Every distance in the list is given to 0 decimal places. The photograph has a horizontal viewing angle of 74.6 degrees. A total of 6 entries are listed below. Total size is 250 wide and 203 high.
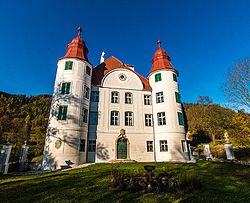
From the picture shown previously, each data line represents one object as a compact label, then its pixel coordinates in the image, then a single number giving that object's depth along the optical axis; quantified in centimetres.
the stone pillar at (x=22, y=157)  1777
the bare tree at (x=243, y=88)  1697
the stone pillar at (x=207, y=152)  2193
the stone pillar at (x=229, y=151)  1822
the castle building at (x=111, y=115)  1716
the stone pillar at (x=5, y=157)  1305
